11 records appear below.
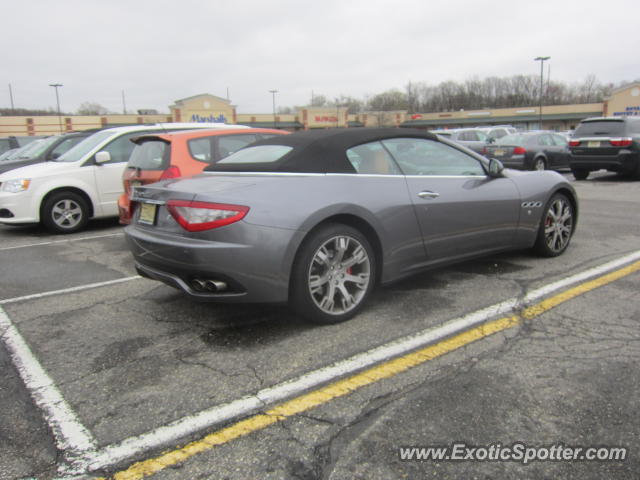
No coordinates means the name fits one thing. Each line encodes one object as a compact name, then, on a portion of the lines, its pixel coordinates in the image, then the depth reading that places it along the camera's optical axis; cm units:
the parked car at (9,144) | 1661
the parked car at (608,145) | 1294
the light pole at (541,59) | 4997
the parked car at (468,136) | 1872
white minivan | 761
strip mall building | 5075
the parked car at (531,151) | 1445
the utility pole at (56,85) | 6085
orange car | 605
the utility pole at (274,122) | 6028
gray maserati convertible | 314
